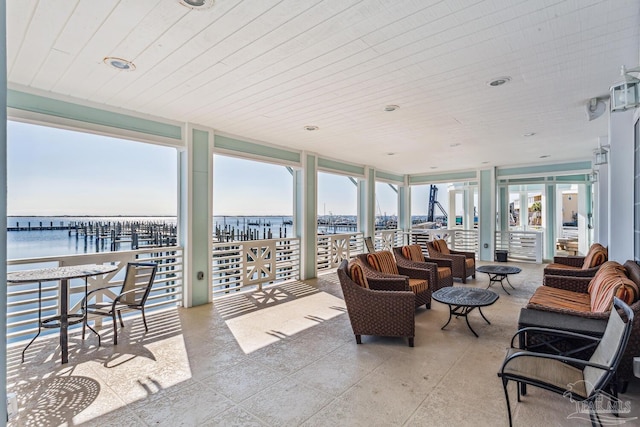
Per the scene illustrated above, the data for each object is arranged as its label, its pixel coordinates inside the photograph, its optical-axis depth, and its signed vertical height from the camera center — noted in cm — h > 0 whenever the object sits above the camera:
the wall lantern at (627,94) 219 +82
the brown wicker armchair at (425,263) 496 -80
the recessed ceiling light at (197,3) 201 +132
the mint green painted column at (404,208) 1052 +19
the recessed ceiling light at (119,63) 279 +135
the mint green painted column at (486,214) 897 -2
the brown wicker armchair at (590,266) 420 -72
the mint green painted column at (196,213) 477 +2
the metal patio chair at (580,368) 168 -96
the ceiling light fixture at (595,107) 373 +124
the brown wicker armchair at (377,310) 329 -100
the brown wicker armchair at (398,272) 429 -83
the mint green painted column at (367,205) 860 +24
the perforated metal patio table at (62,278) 295 -58
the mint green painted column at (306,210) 666 +8
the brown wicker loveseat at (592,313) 220 -85
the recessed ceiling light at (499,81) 316 +132
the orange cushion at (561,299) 324 -93
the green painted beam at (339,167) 726 +113
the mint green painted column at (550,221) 960 -24
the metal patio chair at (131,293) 359 -91
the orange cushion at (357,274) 354 -67
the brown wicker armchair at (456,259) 625 -88
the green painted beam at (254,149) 525 +117
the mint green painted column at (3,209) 83 +2
